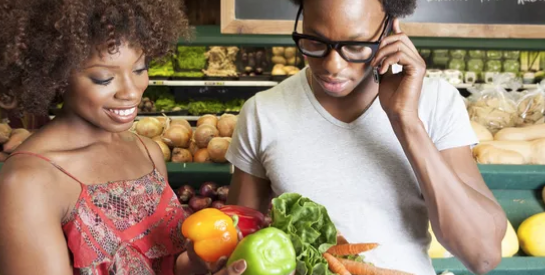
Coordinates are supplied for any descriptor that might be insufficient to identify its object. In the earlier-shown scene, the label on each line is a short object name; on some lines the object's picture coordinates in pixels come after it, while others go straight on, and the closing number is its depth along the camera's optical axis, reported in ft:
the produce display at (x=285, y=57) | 20.70
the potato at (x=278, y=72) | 20.01
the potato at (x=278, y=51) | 20.89
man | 5.13
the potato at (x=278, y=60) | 20.79
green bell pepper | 3.89
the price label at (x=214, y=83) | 19.93
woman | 4.19
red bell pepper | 4.67
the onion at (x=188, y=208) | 9.22
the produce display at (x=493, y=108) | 10.81
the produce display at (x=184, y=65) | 20.11
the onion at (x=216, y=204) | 9.28
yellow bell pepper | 4.23
